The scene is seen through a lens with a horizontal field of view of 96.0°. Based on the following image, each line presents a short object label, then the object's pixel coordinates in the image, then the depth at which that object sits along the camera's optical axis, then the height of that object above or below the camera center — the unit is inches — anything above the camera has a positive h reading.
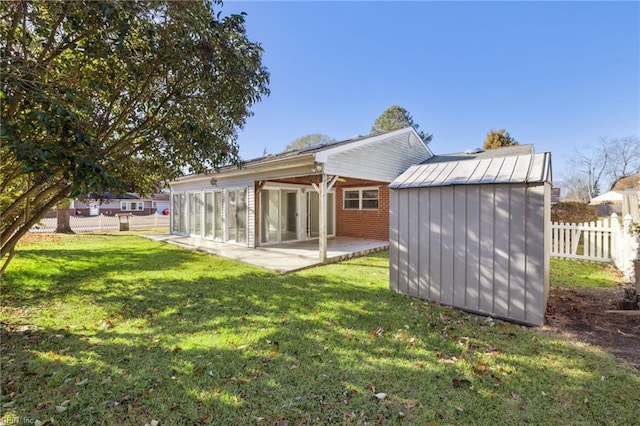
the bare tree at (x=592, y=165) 1581.0 +272.2
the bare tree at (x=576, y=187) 1664.6 +157.3
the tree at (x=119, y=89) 103.2 +70.3
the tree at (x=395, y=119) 1262.3 +412.8
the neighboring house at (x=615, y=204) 361.5 +23.6
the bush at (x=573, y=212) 481.1 +1.6
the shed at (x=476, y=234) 156.8 -13.5
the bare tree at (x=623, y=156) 1475.1 +299.4
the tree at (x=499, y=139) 927.0 +240.0
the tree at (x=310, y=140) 1675.7 +427.6
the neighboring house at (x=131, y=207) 1688.0 +26.8
